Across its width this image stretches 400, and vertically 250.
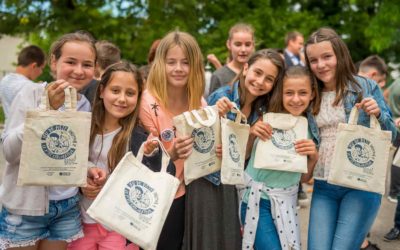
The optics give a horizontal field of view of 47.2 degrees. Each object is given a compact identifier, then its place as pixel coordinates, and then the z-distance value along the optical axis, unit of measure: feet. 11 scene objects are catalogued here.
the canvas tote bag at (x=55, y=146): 7.71
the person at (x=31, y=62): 22.50
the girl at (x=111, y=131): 9.00
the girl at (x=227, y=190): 9.55
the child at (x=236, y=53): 15.78
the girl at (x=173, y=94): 9.46
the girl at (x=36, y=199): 8.21
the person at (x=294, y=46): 24.29
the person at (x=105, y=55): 14.80
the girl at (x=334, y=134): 9.77
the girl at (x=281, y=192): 9.73
